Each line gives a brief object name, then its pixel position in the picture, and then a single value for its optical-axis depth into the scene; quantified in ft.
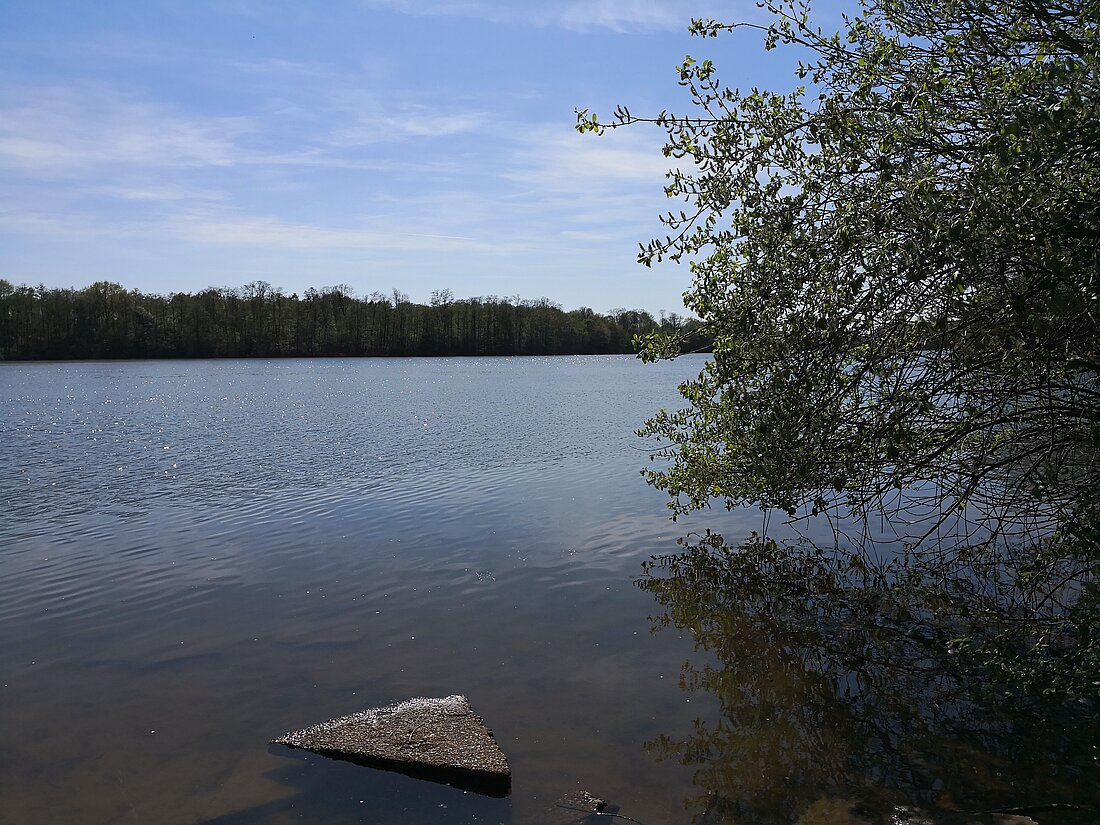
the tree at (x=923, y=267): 18.15
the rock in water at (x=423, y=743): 22.71
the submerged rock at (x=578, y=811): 20.85
